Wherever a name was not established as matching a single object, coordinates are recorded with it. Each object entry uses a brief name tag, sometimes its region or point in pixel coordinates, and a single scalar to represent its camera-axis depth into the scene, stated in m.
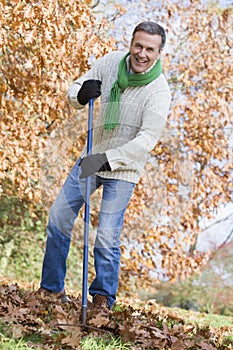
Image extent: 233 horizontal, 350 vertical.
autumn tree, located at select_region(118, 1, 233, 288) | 15.77
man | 6.72
